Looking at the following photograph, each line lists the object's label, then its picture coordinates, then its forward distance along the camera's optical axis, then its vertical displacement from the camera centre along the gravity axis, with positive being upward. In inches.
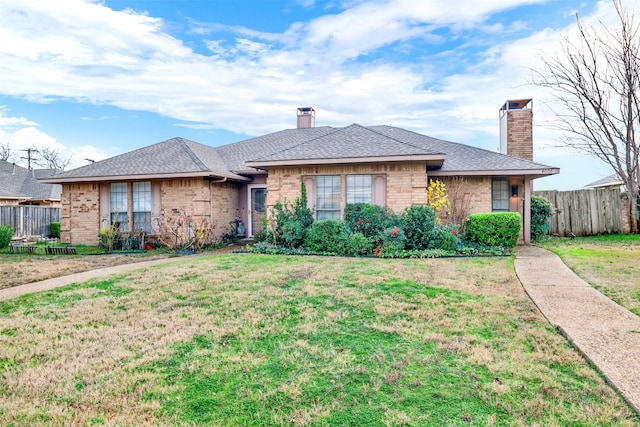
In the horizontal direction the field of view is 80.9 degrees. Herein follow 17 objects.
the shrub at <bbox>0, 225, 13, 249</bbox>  534.3 -30.1
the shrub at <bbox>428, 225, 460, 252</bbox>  414.9 -29.7
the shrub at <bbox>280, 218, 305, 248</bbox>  454.6 -24.9
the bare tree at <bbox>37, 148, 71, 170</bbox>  1819.6 +274.2
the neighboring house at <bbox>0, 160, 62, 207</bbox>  1008.9 +76.4
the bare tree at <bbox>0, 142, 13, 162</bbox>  1711.4 +294.3
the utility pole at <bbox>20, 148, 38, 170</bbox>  1726.7 +277.4
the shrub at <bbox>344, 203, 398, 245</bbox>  435.2 -8.3
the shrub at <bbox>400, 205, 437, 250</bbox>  420.2 -13.9
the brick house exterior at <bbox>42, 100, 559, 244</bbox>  461.1 +49.2
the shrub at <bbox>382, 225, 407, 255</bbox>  406.0 -30.2
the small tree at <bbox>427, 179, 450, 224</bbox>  500.1 +22.1
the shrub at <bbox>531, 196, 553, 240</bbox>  546.0 -4.6
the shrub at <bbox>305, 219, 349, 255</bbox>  422.5 -27.2
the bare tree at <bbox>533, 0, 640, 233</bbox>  502.6 +180.1
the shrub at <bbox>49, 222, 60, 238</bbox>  796.0 -30.0
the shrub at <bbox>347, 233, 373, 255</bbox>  412.5 -35.3
